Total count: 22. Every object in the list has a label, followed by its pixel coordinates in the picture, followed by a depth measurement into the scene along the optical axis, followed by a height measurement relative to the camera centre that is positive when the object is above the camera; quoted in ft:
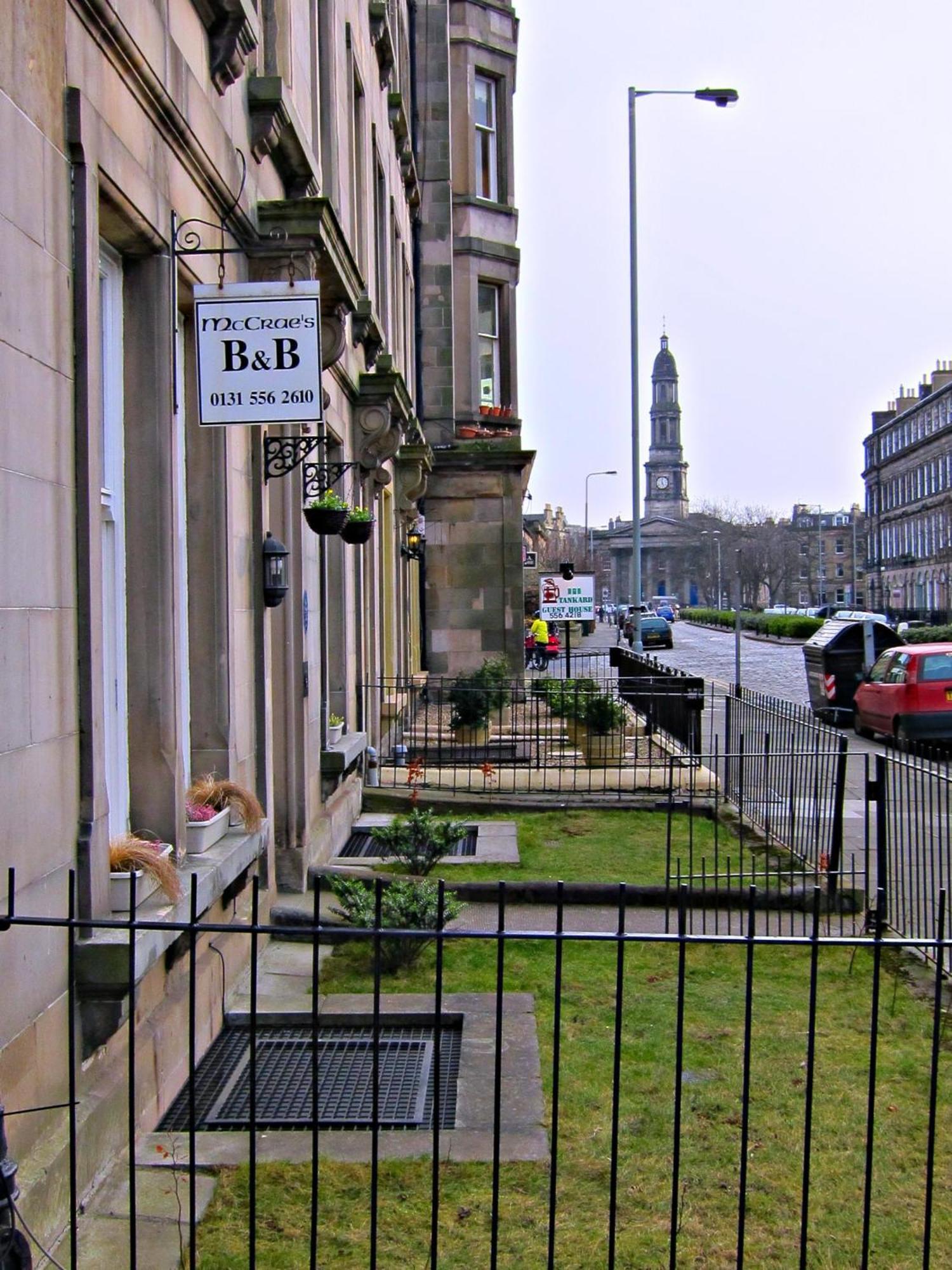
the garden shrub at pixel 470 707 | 56.75 -4.52
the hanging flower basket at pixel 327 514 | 30.19 +1.97
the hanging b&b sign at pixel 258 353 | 20.29 +3.79
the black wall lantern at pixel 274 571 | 25.99 +0.61
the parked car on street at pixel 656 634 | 188.65 -4.87
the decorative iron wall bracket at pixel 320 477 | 31.27 +2.95
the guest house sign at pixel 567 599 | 96.27 +0.07
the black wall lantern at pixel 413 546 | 66.56 +2.83
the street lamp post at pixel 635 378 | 89.71 +15.04
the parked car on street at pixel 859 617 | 89.04 -1.37
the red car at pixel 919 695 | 68.64 -5.06
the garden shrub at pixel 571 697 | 59.10 -4.43
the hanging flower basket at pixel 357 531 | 36.04 +1.87
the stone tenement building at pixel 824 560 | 426.92 +13.13
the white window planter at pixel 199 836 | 20.17 -3.52
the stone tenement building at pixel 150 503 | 13.57 +1.42
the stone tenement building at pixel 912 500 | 310.65 +24.91
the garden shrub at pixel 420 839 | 32.50 -5.77
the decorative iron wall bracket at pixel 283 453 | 26.16 +2.94
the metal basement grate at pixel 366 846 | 38.19 -7.10
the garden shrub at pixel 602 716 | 55.83 -4.82
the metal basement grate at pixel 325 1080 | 18.37 -7.07
